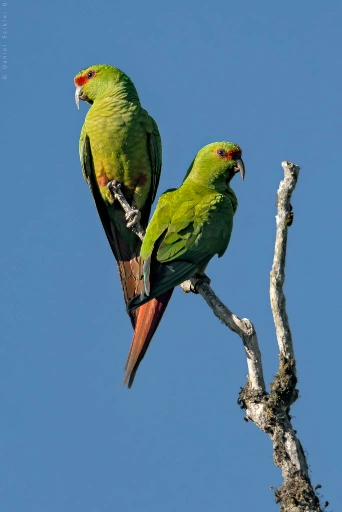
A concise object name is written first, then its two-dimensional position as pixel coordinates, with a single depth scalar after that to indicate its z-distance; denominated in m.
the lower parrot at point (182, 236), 13.05
